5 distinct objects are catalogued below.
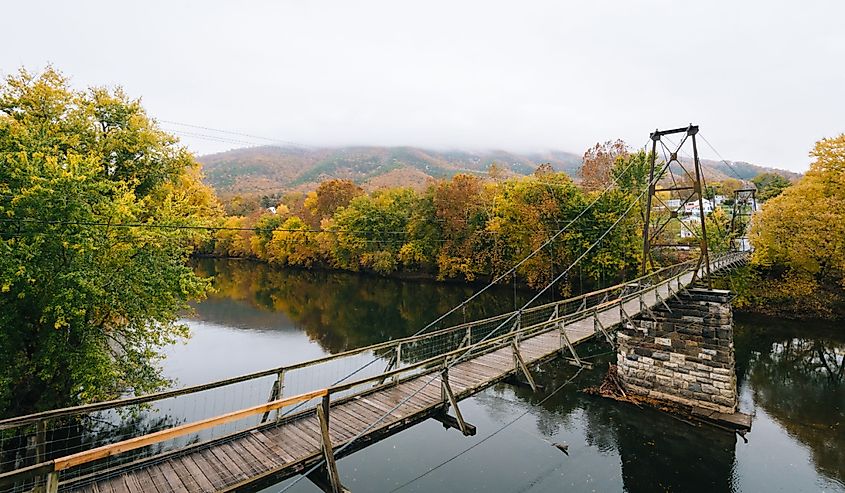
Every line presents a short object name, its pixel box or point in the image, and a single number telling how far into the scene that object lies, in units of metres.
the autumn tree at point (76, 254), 8.04
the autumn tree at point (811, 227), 18.75
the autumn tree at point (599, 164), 29.95
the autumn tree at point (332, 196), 49.28
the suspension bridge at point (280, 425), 4.48
